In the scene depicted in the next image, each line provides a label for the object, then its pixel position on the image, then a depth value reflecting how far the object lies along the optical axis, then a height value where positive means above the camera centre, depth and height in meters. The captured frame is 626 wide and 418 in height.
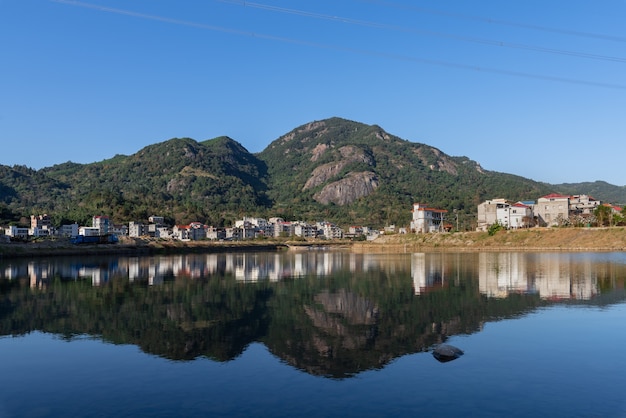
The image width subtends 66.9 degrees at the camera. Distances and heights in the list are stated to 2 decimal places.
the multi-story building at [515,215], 132.25 +2.79
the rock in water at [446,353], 18.12 -4.97
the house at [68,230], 155.88 -1.34
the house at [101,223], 156.38 +0.95
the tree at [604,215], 103.27 +2.10
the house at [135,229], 169.38 -1.16
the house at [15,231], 136.75 -1.43
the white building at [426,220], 152.88 +1.73
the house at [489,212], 142.75 +4.11
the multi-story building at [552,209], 131.25 +4.48
